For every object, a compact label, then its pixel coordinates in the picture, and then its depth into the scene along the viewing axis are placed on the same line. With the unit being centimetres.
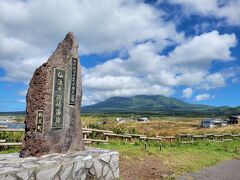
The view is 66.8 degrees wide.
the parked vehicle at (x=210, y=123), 3542
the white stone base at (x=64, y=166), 367
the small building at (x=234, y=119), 3961
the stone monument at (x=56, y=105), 444
